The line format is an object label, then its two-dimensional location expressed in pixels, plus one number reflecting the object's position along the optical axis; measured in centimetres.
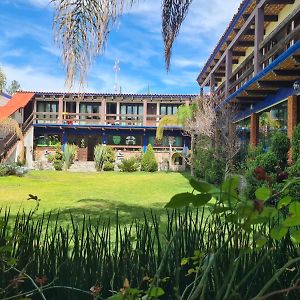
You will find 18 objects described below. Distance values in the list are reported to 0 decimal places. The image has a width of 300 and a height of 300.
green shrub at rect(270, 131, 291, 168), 744
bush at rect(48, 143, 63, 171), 2013
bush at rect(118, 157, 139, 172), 1972
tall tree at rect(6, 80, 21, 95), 5530
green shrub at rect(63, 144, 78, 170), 2036
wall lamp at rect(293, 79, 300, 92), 773
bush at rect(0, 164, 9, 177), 1518
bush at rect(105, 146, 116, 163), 2040
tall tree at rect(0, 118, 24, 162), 1823
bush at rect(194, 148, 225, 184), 1191
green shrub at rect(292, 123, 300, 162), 664
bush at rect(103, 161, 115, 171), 2020
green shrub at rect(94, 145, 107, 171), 2012
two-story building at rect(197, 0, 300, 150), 747
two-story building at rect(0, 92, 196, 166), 2348
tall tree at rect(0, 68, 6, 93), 2289
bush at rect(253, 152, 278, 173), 734
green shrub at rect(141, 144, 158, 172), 2004
